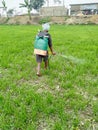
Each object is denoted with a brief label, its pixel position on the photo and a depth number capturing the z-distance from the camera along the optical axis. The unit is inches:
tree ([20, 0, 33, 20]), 2226.9
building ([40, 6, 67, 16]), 2554.1
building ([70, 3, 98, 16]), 2554.1
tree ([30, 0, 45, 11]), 3181.6
